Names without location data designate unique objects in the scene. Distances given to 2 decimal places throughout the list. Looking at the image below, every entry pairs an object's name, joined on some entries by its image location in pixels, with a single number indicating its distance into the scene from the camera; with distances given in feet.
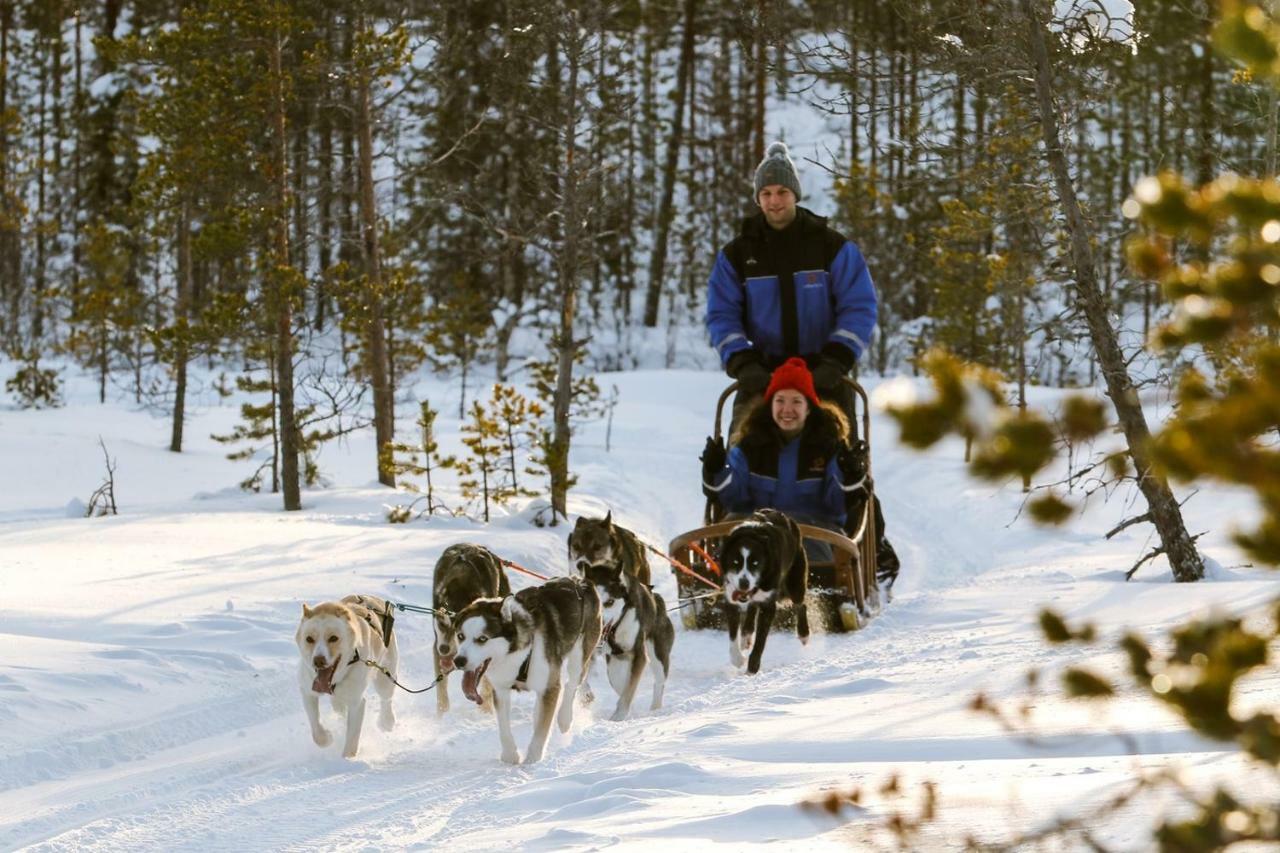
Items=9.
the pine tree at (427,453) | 89.61
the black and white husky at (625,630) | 44.73
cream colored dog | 37.68
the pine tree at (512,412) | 91.15
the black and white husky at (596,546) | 49.08
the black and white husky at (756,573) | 50.08
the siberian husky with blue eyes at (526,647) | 36.73
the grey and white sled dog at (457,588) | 42.60
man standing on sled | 60.75
